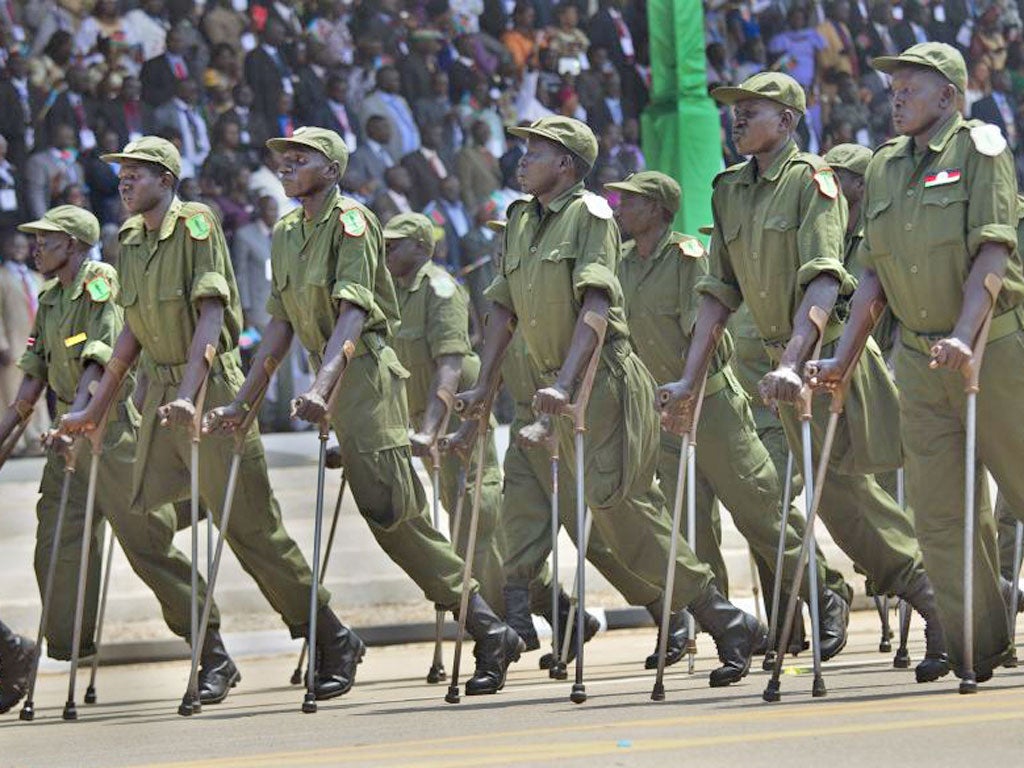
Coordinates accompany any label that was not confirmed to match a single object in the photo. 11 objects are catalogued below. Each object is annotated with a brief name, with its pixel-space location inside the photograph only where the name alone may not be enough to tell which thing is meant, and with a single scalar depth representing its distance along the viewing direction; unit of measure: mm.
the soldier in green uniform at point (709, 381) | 19797
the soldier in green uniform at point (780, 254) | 17203
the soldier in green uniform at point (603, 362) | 17828
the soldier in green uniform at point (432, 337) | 22359
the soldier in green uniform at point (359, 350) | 18094
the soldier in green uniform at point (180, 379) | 18672
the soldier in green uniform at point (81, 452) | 19906
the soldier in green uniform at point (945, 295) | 15367
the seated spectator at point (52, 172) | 33594
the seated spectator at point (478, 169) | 37750
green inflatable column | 38937
